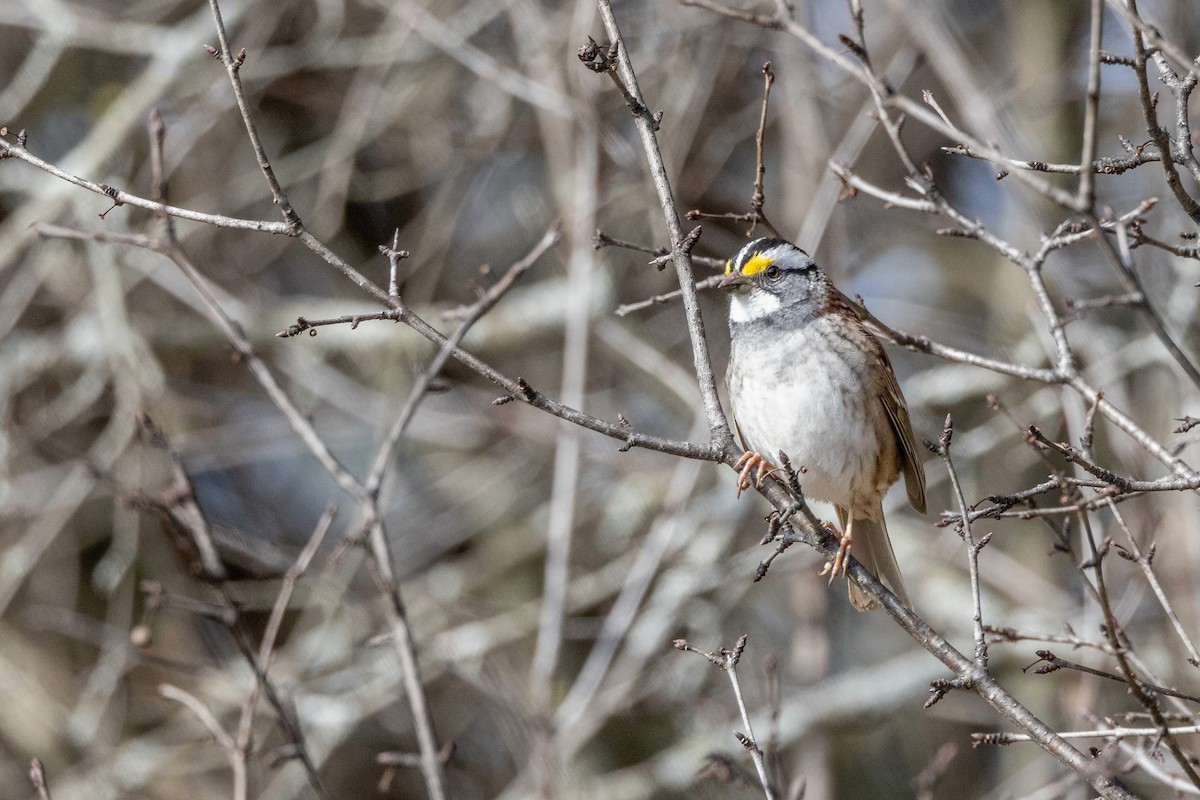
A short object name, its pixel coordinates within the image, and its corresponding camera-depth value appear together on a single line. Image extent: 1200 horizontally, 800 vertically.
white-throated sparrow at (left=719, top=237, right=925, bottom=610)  9.66
